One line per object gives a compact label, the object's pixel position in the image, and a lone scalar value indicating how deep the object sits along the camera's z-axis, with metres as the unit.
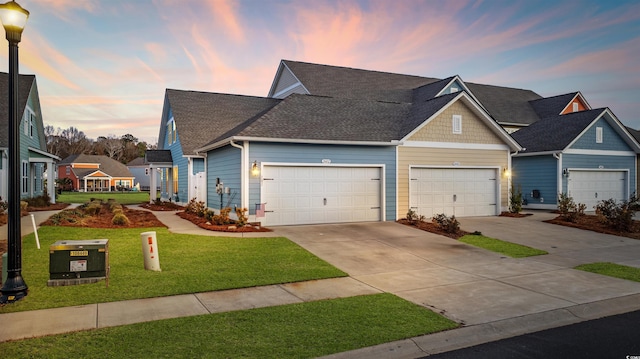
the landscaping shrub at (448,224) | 14.80
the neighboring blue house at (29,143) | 20.20
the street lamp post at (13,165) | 6.71
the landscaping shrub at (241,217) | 14.71
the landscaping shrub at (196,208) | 17.89
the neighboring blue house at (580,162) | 22.48
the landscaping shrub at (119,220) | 15.21
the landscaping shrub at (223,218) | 15.30
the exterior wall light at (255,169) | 15.23
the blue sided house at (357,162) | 15.74
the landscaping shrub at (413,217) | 16.83
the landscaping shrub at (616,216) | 15.66
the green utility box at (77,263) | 7.73
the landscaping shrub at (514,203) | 19.75
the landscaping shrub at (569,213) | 17.69
